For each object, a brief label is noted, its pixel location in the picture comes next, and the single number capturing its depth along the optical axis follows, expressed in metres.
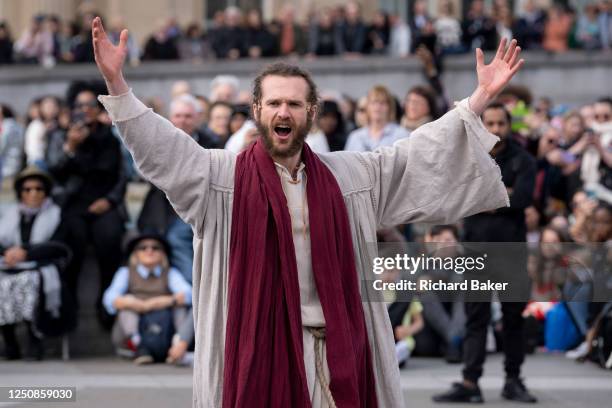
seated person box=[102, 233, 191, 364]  10.81
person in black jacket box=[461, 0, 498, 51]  19.98
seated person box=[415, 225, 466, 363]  10.72
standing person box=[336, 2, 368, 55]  21.52
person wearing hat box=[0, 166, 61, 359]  11.30
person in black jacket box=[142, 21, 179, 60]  22.48
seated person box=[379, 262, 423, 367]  10.66
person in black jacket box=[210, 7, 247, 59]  21.98
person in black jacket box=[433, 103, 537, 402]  9.23
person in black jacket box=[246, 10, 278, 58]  21.73
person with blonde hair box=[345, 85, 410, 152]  11.52
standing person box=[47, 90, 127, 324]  11.54
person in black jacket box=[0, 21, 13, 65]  22.56
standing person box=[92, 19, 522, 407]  5.35
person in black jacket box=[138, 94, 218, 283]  11.19
